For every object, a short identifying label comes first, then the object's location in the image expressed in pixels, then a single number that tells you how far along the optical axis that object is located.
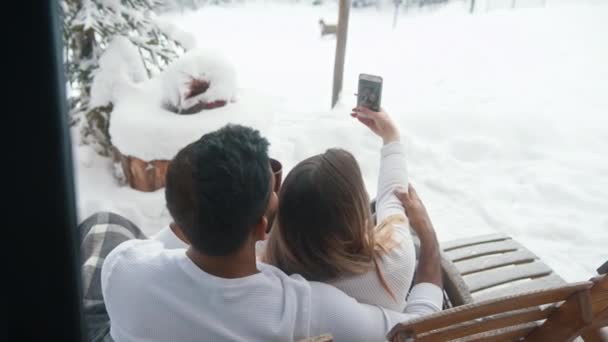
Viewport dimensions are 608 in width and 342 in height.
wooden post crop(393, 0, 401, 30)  5.96
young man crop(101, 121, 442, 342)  0.81
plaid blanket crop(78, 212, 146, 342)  1.24
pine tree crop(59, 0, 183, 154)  2.77
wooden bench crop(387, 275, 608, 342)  0.84
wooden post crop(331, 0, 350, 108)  3.52
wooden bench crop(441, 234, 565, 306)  1.58
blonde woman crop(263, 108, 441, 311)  0.92
